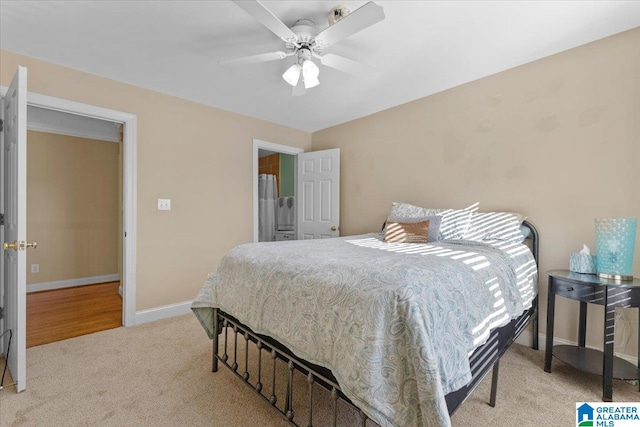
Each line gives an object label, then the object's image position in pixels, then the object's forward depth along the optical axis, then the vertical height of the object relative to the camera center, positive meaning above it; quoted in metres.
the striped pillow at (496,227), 2.33 -0.15
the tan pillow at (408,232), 2.43 -0.22
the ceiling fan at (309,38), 1.50 +1.05
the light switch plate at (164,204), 3.11 -0.01
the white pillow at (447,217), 2.50 -0.09
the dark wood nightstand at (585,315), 1.76 -0.71
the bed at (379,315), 0.99 -0.49
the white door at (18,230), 1.77 -0.19
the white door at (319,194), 4.01 +0.17
